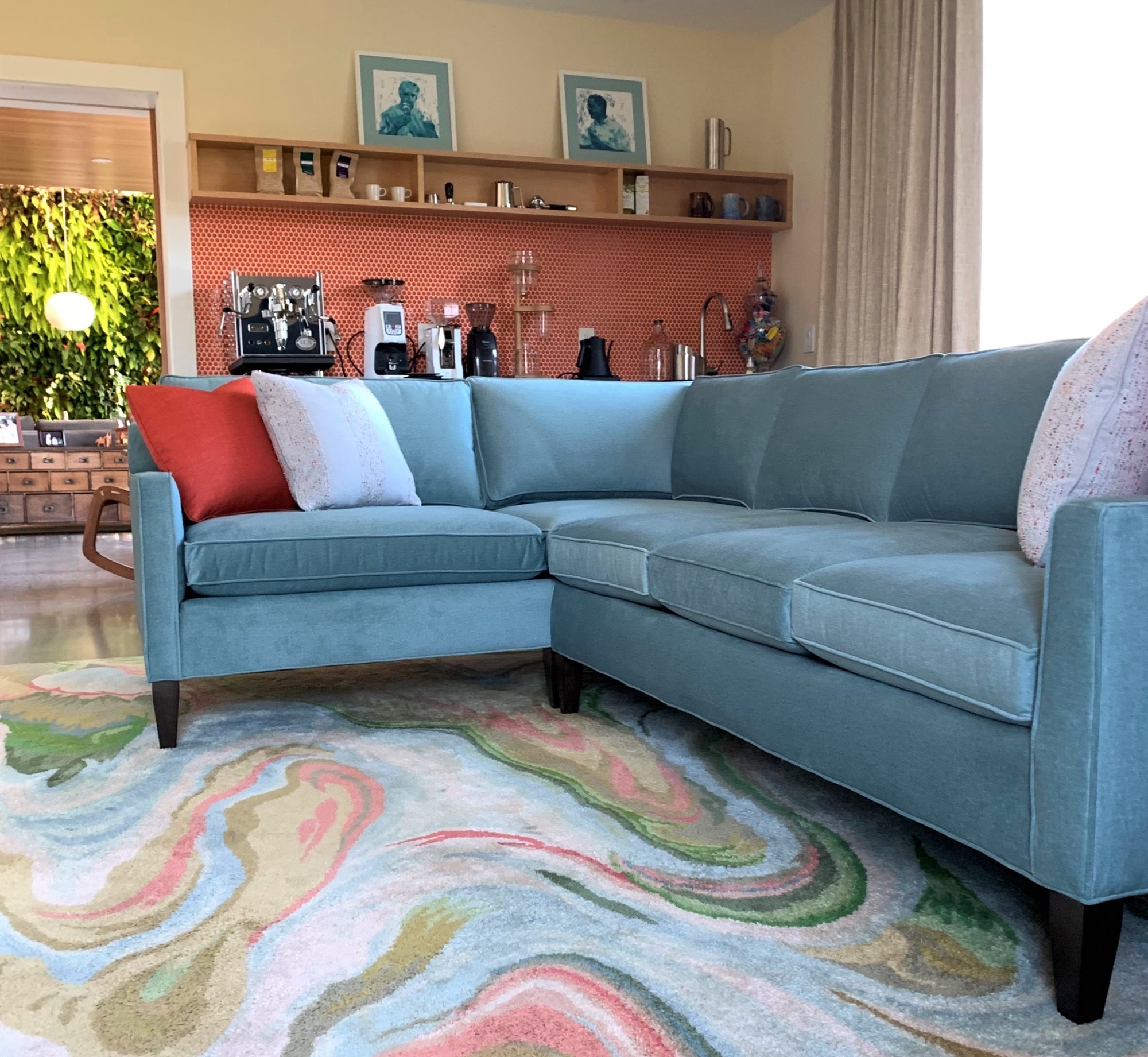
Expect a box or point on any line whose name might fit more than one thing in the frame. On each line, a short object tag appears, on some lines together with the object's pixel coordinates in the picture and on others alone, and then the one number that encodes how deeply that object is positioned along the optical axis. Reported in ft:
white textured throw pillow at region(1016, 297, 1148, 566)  5.17
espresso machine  15.06
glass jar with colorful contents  18.11
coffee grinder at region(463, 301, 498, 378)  15.92
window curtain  13.92
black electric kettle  16.21
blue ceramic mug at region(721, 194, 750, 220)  17.94
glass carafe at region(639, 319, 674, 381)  17.89
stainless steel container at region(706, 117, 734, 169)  17.98
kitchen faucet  18.45
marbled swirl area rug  4.09
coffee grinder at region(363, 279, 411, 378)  15.23
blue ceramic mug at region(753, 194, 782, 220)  18.11
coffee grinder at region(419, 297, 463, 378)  15.69
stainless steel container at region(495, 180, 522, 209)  17.04
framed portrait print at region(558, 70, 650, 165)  17.60
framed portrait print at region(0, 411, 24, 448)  26.04
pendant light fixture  27.73
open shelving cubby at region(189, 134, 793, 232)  16.07
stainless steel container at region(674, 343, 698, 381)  17.69
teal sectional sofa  4.10
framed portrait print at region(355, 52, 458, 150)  16.55
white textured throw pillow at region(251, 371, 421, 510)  8.93
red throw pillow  8.59
